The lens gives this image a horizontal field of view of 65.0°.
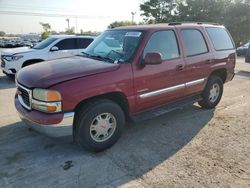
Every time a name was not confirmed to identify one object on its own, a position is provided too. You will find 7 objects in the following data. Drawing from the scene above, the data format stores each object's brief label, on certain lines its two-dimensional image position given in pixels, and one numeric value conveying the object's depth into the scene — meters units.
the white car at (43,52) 6.99
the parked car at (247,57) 10.39
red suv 2.67
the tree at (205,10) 25.96
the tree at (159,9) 31.19
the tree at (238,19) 25.14
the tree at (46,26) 59.01
